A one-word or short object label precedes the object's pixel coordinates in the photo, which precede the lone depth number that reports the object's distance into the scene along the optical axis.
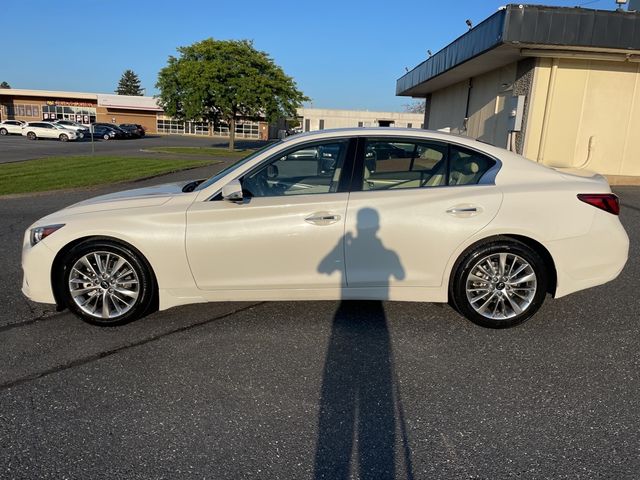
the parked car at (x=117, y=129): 47.72
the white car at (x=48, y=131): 43.09
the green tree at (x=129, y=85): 120.31
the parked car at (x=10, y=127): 47.22
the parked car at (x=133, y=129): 49.69
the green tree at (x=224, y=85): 30.89
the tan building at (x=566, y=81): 12.14
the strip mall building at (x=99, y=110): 64.06
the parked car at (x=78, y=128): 44.49
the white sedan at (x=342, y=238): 3.81
